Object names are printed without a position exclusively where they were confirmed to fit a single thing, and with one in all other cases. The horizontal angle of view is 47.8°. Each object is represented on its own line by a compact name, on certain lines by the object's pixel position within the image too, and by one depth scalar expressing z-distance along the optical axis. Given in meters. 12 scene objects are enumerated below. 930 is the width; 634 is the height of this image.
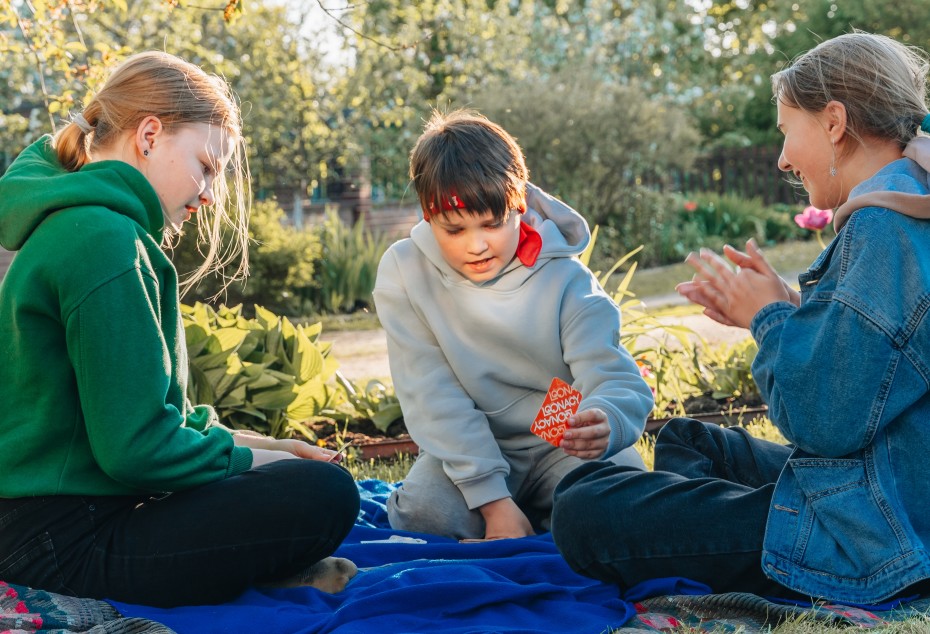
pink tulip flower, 5.88
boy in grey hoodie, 3.05
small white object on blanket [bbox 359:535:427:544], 3.07
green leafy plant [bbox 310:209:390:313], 10.98
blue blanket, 2.34
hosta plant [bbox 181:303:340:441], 4.44
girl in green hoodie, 2.23
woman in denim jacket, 2.17
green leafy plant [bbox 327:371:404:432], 4.76
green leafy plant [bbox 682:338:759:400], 5.01
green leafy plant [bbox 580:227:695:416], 4.86
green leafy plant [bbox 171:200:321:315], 10.16
